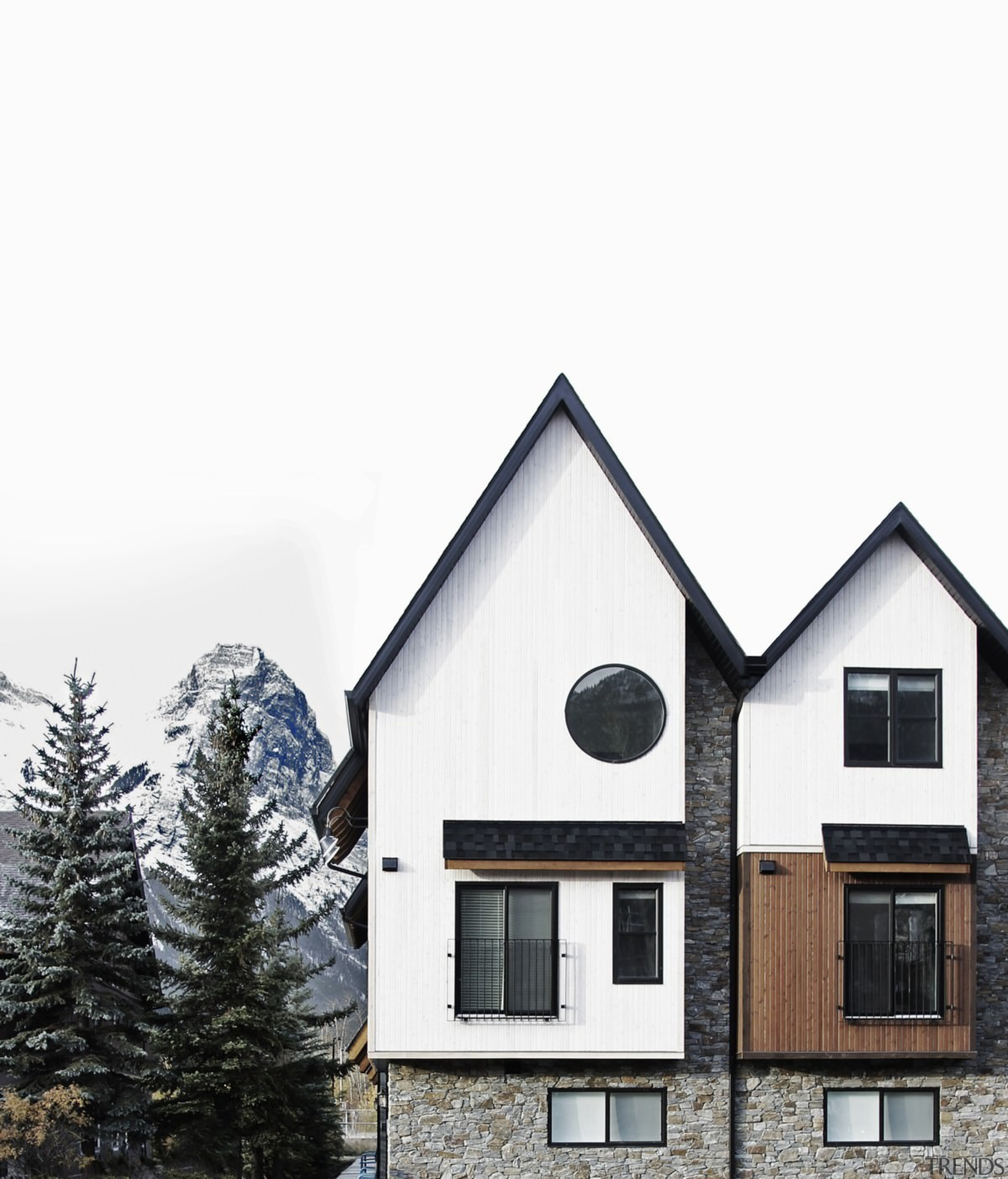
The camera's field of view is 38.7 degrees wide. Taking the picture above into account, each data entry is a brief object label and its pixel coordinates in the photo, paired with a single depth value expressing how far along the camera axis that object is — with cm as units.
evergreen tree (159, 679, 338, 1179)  2217
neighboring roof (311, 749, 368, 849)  1955
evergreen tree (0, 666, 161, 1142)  2139
